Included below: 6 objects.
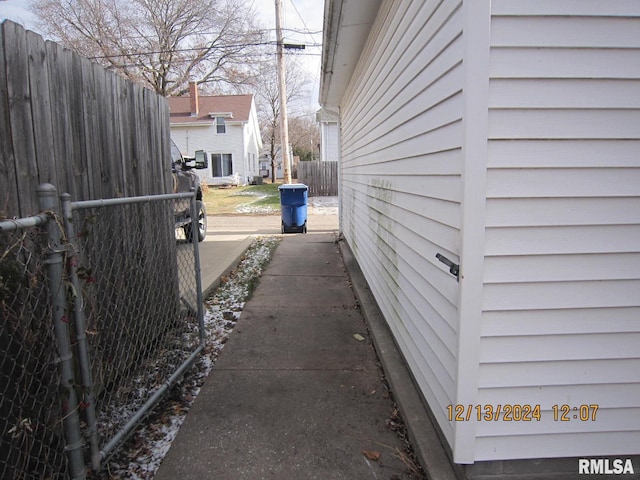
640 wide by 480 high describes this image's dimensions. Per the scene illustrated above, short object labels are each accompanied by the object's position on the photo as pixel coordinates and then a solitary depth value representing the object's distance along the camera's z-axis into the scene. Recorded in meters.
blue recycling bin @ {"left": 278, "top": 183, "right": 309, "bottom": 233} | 10.30
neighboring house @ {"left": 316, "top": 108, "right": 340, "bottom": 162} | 27.11
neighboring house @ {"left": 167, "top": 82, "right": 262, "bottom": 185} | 28.25
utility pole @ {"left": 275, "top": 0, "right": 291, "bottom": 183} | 15.56
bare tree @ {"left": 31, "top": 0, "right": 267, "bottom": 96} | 21.19
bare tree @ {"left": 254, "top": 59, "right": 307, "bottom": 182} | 36.97
